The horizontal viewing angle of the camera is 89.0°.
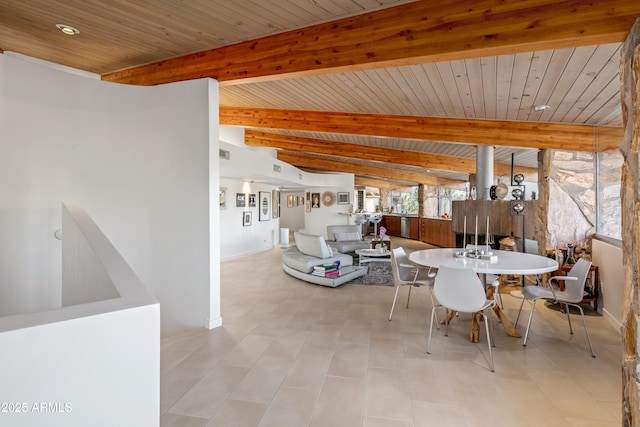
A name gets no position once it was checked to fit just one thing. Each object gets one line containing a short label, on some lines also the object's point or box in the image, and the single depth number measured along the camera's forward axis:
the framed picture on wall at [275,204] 11.12
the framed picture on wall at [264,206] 10.07
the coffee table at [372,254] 6.82
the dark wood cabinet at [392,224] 14.28
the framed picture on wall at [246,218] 9.04
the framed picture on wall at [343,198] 12.04
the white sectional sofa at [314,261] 5.66
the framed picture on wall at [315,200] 12.25
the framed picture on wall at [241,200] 8.81
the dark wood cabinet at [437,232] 9.91
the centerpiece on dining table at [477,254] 3.48
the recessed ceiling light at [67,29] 3.09
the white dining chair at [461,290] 2.86
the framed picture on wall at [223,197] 8.19
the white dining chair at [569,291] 3.19
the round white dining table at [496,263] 2.90
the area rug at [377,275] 5.93
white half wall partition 0.94
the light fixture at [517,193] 5.32
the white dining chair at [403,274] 3.88
